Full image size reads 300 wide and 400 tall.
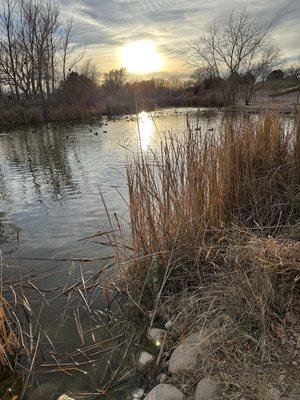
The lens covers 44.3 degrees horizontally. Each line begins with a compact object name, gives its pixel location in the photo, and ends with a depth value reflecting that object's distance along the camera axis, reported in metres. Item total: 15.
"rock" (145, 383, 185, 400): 2.04
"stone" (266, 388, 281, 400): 1.83
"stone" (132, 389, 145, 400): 2.19
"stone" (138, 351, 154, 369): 2.43
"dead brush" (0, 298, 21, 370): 2.39
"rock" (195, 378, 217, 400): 1.97
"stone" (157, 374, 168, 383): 2.24
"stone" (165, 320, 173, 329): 2.66
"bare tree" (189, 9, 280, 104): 32.81
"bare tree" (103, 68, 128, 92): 50.09
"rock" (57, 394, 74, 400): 2.16
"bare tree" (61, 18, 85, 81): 37.62
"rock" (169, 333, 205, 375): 2.23
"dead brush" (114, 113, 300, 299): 3.09
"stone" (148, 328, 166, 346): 2.61
